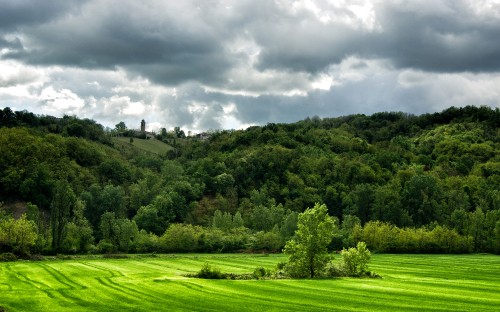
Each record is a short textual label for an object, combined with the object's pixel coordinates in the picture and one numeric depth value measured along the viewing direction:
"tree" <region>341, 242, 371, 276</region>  84.31
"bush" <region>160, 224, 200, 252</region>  148.25
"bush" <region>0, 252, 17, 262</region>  112.34
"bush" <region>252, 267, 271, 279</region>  82.61
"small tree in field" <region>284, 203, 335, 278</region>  83.44
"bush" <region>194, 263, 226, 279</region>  81.84
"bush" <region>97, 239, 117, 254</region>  140.12
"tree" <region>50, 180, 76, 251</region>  139.88
